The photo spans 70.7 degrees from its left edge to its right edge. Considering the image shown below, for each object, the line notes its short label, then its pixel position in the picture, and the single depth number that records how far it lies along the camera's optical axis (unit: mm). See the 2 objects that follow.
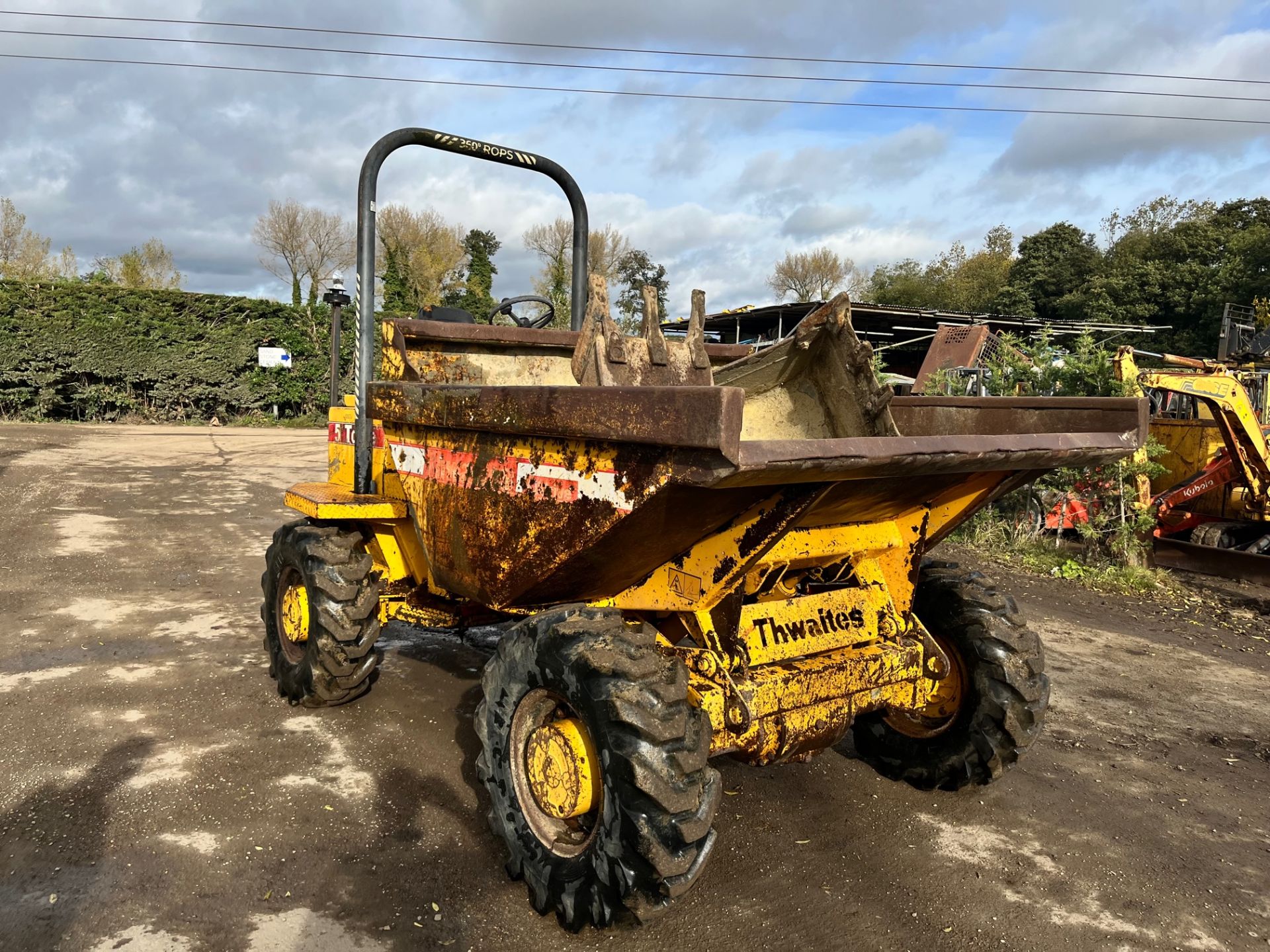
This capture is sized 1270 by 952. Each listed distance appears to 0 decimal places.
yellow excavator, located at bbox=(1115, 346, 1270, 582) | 7820
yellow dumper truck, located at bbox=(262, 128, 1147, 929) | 2314
